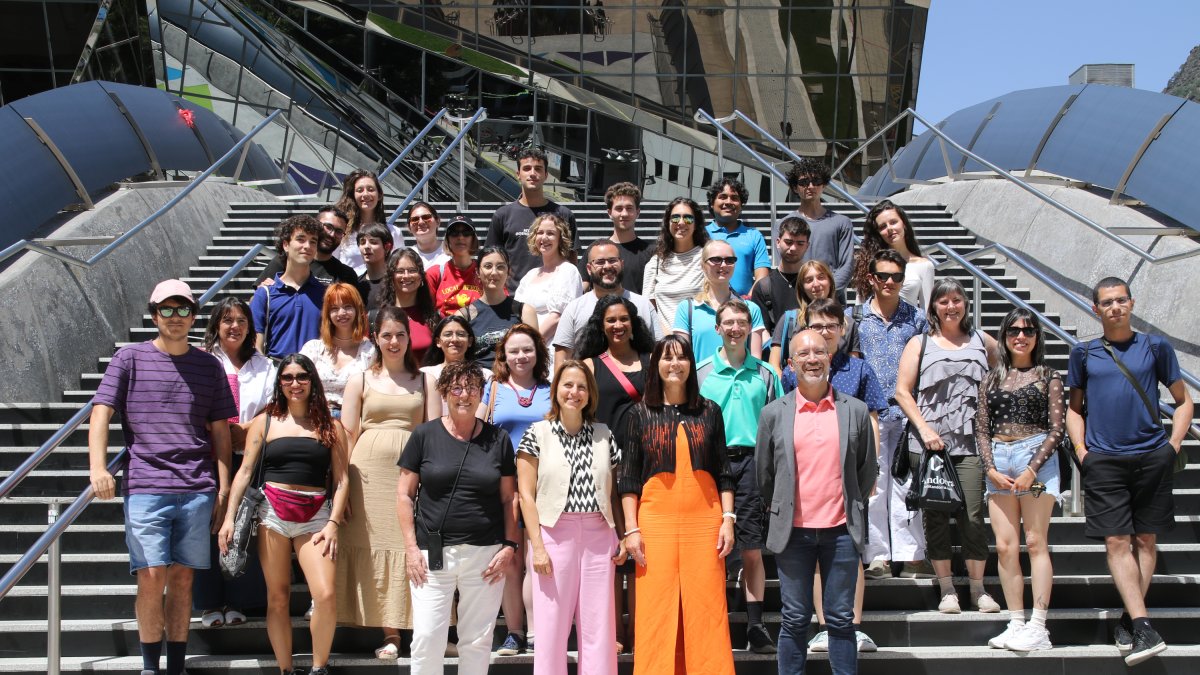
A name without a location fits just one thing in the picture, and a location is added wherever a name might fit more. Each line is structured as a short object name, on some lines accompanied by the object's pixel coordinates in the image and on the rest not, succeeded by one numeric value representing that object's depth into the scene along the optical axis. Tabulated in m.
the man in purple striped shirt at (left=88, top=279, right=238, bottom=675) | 5.57
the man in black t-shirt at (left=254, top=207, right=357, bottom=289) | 7.14
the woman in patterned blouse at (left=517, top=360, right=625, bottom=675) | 5.36
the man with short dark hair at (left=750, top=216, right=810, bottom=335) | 7.15
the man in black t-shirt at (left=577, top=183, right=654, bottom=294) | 7.50
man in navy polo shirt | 6.84
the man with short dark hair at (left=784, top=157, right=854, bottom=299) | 8.02
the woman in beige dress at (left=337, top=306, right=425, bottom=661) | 5.82
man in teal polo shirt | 5.70
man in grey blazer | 5.33
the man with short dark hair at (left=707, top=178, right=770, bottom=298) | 7.55
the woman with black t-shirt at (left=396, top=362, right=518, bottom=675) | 5.36
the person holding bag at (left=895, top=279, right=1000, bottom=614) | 6.13
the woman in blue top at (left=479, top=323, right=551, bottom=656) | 5.86
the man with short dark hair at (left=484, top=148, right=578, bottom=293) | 8.10
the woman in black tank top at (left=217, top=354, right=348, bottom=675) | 5.63
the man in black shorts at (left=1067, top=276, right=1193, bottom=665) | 5.85
